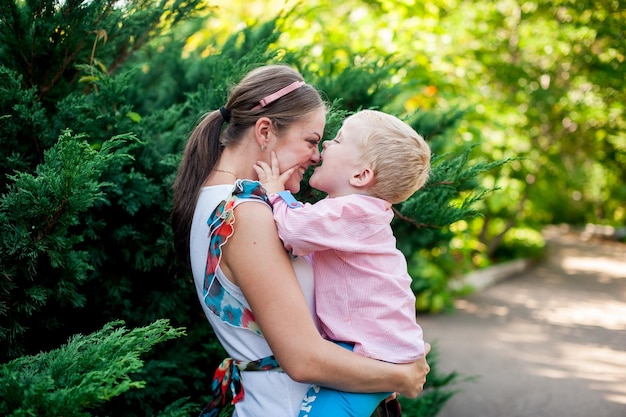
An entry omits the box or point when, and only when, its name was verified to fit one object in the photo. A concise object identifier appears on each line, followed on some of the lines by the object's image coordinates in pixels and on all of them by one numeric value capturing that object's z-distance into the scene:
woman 1.61
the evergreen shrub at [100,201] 1.68
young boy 1.72
